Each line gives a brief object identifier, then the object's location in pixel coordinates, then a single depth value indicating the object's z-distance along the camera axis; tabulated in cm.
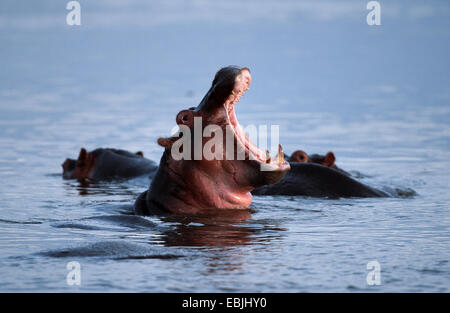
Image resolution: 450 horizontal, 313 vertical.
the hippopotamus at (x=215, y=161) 1403
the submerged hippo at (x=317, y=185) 1792
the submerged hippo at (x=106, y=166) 2281
